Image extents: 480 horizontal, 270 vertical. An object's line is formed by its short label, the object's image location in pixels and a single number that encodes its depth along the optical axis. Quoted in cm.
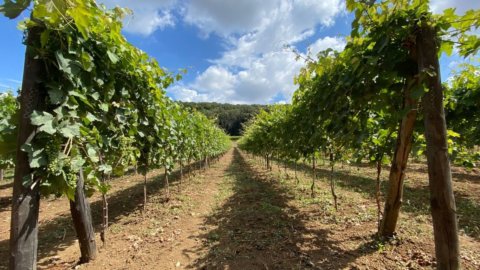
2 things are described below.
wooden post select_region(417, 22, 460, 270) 236
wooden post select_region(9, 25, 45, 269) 201
